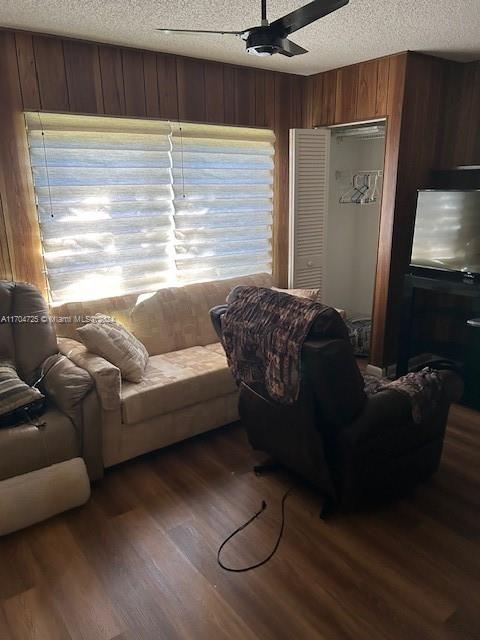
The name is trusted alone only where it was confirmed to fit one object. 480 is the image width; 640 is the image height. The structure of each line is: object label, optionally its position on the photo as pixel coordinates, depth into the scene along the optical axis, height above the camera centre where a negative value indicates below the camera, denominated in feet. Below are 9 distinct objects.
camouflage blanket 6.44 -2.10
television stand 10.77 -2.45
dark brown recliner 6.47 -3.70
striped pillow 7.55 -3.30
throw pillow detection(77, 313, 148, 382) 8.94 -2.98
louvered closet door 12.85 -0.56
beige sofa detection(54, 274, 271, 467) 8.63 -3.71
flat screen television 10.64 -1.08
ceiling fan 5.97 +2.00
